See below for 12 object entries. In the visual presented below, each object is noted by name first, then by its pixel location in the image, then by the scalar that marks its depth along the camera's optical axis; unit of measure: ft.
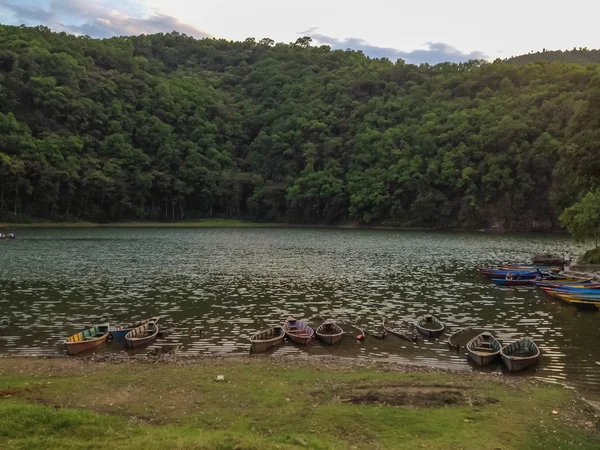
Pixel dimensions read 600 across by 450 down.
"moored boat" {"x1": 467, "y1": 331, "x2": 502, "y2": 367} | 69.05
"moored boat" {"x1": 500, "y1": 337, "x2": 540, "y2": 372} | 66.44
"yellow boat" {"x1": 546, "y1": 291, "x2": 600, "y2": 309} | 106.22
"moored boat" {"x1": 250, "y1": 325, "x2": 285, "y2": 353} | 75.56
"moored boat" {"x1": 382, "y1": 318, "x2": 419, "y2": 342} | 83.34
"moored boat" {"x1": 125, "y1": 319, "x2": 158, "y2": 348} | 77.77
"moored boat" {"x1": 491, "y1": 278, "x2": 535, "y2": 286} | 142.82
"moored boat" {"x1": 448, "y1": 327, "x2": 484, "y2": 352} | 79.51
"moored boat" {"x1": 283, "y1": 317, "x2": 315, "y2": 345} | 80.28
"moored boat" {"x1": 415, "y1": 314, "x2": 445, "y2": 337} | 85.15
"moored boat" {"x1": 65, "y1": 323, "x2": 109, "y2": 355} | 73.87
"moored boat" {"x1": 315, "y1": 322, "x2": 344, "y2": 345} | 80.59
